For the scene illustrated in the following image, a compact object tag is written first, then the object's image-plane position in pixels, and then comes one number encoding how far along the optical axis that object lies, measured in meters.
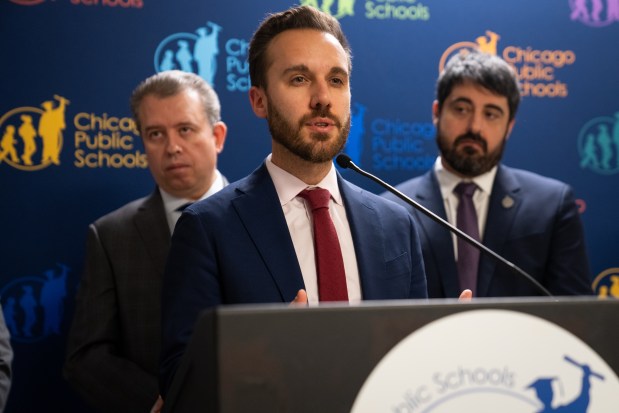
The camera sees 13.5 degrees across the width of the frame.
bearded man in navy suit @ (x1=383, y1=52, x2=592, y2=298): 4.83
